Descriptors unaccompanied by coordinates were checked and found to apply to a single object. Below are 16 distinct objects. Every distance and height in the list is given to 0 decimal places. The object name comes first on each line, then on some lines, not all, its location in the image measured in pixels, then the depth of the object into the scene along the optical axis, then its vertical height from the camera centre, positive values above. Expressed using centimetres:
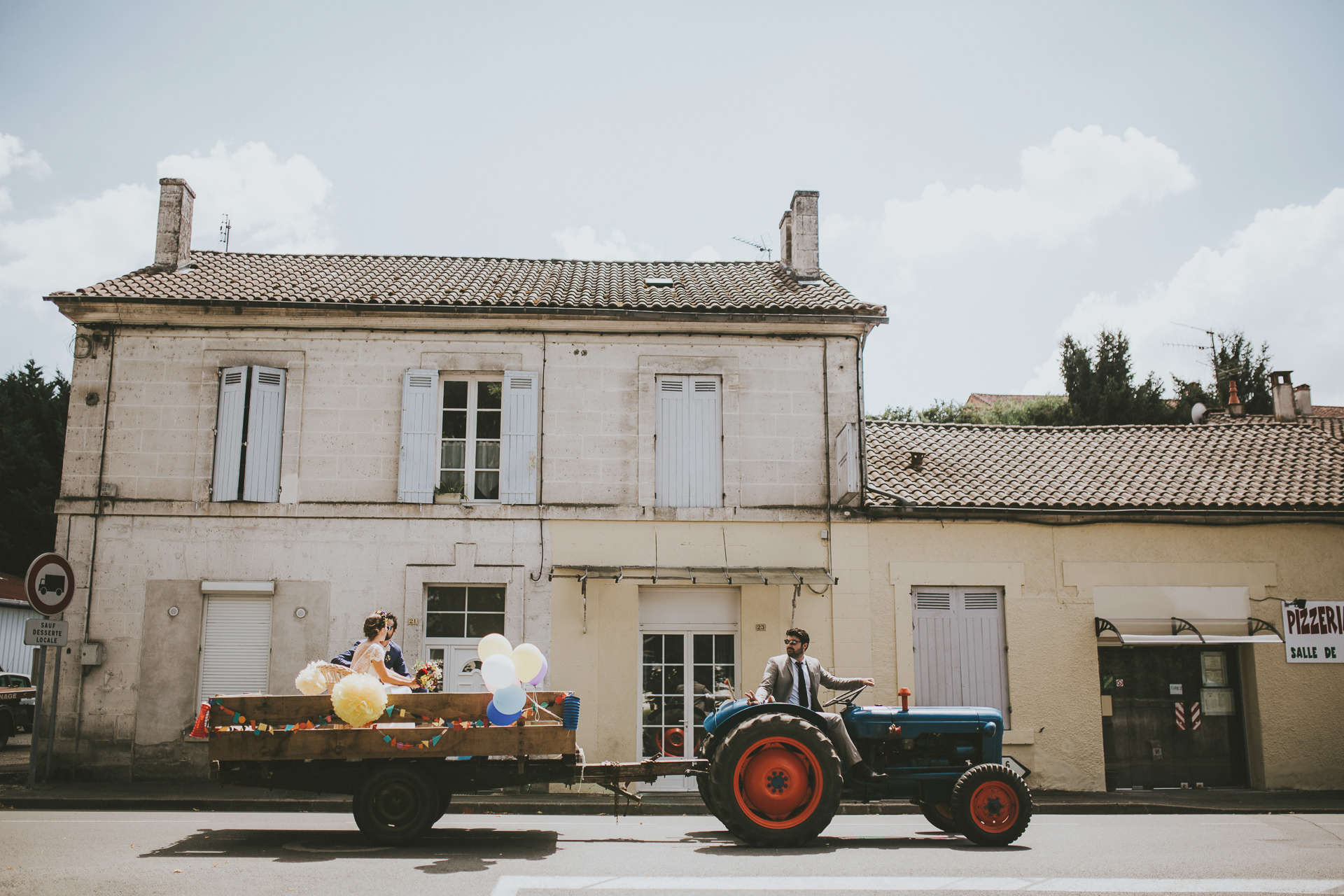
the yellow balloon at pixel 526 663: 756 -32
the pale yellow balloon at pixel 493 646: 768 -20
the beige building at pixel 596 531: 1254 +115
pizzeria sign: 1327 -11
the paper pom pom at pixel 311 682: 764 -48
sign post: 1116 +22
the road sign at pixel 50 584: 1115 +37
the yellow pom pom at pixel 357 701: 707 -58
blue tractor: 729 -112
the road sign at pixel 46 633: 1123 -17
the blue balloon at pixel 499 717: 731 -71
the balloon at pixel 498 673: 726 -38
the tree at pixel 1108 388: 3111 +742
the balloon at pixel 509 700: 725 -58
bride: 780 -36
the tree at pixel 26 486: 2705 +356
